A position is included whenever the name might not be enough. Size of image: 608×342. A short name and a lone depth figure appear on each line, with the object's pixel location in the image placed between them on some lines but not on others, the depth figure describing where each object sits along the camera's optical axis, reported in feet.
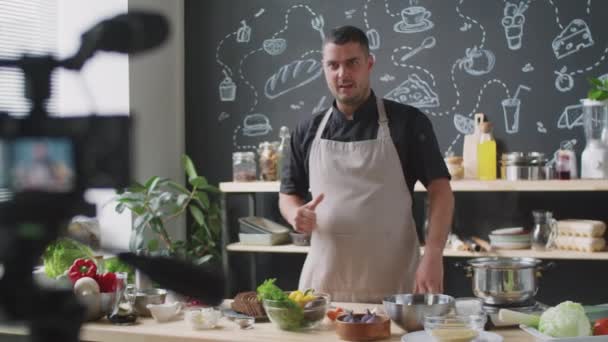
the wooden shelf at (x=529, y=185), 11.63
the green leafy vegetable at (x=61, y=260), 8.70
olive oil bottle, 12.85
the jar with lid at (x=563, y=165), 12.23
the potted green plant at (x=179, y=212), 13.19
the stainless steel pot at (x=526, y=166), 12.25
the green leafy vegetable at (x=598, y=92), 11.82
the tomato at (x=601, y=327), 6.06
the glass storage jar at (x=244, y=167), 14.15
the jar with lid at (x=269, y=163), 13.99
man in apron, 8.78
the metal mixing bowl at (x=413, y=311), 6.53
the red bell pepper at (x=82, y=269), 7.18
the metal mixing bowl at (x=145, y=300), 7.53
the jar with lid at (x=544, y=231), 12.28
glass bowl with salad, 6.68
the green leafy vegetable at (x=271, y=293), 6.76
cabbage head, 5.96
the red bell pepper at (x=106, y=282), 7.21
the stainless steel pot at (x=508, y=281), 7.38
